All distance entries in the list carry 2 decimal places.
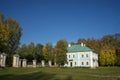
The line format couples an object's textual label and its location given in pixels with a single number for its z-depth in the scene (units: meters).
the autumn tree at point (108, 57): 36.70
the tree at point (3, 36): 24.36
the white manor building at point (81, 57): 37.07
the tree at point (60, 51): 34.42
